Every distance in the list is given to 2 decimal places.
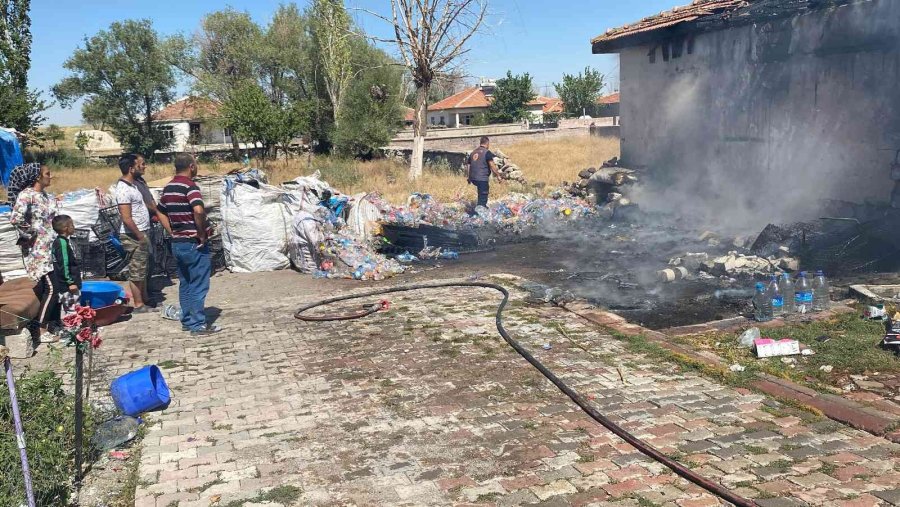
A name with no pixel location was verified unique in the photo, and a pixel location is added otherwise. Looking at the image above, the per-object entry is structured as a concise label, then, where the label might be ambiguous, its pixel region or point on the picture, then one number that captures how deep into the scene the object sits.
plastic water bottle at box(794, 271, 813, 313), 6.81
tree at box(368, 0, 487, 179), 20.33
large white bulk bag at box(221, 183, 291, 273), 10.30
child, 6.75
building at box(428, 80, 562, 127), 67.25
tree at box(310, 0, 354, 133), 34.66
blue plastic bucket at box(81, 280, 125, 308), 7.77
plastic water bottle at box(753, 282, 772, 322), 6.74
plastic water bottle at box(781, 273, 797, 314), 6.90
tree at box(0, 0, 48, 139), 28.88
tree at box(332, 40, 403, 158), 32.06
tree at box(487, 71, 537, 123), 54.34
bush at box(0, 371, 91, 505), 3.57
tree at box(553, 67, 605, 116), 52.47
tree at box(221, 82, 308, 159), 28.70
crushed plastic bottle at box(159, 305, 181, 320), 7.81
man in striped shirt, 6.93
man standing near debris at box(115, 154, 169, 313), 7.91
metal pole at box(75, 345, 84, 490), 3.84
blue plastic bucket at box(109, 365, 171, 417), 4.96
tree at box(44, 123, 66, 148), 36.02
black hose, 3.61
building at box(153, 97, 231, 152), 42.12
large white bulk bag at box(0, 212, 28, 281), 8.66
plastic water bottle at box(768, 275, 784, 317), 6.85
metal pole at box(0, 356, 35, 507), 3.25
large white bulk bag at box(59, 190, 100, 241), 9.47
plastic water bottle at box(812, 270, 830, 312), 6.89
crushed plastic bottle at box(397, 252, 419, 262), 10.92
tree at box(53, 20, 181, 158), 39.59
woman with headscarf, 6.85
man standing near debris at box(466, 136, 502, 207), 13.97
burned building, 10.53
